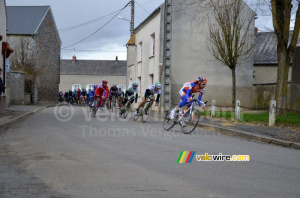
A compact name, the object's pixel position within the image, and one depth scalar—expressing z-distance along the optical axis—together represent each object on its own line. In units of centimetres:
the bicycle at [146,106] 1426
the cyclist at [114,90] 2239
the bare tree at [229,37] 1784
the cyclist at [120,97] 2405
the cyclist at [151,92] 1369
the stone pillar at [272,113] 1252
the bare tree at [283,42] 1468
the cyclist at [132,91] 1602
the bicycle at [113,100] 2385
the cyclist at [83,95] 3358
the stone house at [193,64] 2272
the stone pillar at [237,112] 1504
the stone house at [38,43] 3553
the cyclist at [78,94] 3690
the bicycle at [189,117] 1095
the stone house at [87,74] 7094
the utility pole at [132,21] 3313
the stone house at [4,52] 1920
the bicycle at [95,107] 1736
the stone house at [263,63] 2347
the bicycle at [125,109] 1653
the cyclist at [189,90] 1116
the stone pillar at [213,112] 1720
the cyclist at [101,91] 1725
